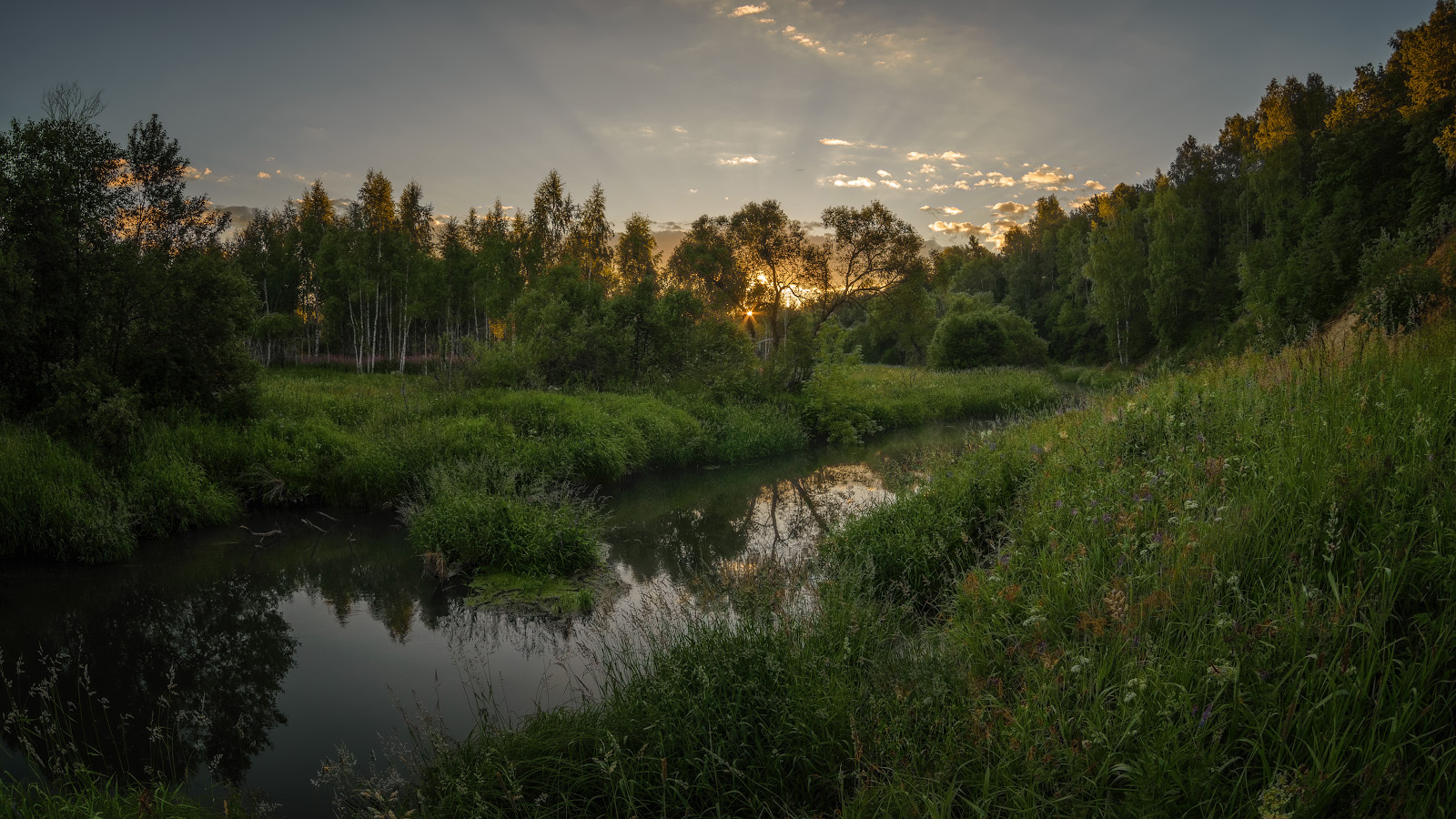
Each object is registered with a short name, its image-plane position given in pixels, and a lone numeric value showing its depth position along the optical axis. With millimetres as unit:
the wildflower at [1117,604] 3385
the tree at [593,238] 41438
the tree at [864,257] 30516
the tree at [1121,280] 45188
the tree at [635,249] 44969
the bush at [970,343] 53719
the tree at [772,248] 31939
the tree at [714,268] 34500
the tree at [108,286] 11164
